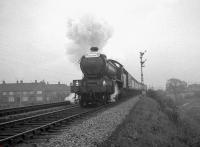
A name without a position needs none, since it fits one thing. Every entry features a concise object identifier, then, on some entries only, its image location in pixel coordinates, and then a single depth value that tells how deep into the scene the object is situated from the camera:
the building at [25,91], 68.19
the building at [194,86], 124.56
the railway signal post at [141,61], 34.72
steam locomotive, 15.23
